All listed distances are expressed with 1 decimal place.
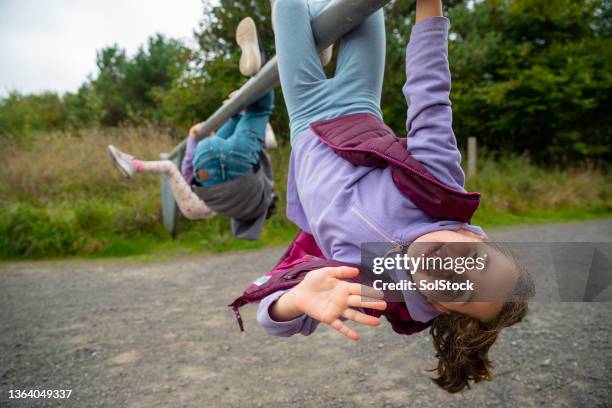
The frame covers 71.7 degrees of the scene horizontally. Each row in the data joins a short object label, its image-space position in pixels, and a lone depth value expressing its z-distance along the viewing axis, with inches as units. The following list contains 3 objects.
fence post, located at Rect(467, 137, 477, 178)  304.3
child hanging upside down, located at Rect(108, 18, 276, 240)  86.4
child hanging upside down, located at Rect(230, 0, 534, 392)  40.4
